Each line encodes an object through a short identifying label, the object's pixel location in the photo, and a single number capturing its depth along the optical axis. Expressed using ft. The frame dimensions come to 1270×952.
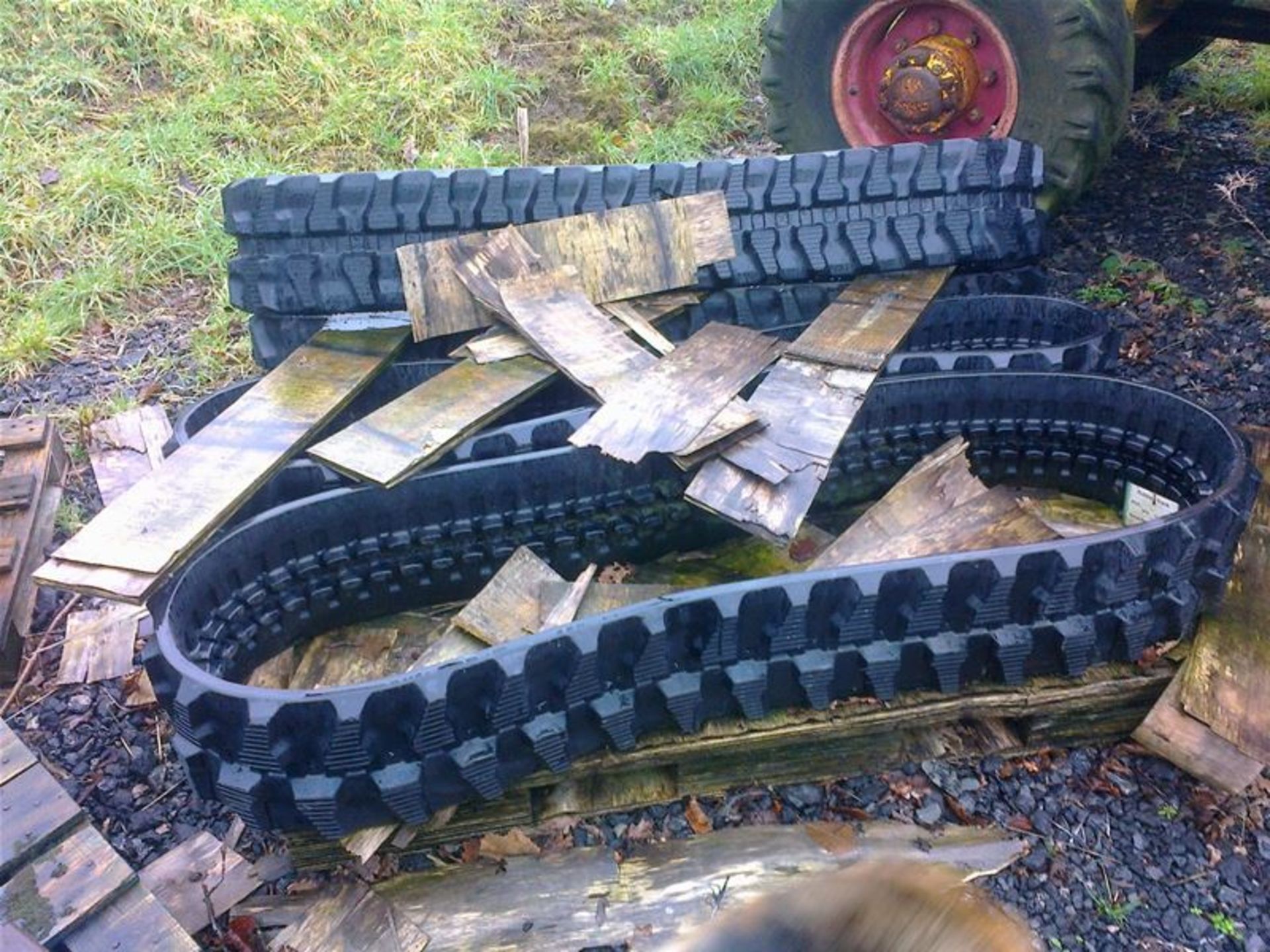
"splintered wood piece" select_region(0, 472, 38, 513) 10.99
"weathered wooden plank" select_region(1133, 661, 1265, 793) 8.00
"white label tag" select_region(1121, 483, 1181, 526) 9.98
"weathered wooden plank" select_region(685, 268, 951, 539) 8.63
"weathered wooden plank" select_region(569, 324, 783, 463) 9.21
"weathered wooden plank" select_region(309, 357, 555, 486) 9.32
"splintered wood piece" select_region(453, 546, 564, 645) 8.89
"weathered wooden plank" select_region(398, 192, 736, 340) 11.67
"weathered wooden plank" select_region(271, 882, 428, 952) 7.26
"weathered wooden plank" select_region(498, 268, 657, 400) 10.45
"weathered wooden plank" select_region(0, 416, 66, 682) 10.00
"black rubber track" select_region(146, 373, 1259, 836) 7.27
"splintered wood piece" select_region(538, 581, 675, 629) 9.11
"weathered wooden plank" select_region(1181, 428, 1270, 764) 8.19
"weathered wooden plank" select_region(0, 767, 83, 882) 7.38
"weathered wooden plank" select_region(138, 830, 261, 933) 7.73
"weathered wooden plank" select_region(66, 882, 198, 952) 6.90
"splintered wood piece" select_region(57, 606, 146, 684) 10.01
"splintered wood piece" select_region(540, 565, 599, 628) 8.75
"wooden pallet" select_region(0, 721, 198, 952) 6.93
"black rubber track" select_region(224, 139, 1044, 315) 11.44
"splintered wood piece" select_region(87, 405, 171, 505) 12.32
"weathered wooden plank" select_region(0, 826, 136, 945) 6.97
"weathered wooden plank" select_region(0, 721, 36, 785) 7.92
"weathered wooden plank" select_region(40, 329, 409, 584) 8.68
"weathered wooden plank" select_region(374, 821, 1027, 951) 7.38
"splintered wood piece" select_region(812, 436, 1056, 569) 9.38
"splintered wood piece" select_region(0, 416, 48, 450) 11.95
